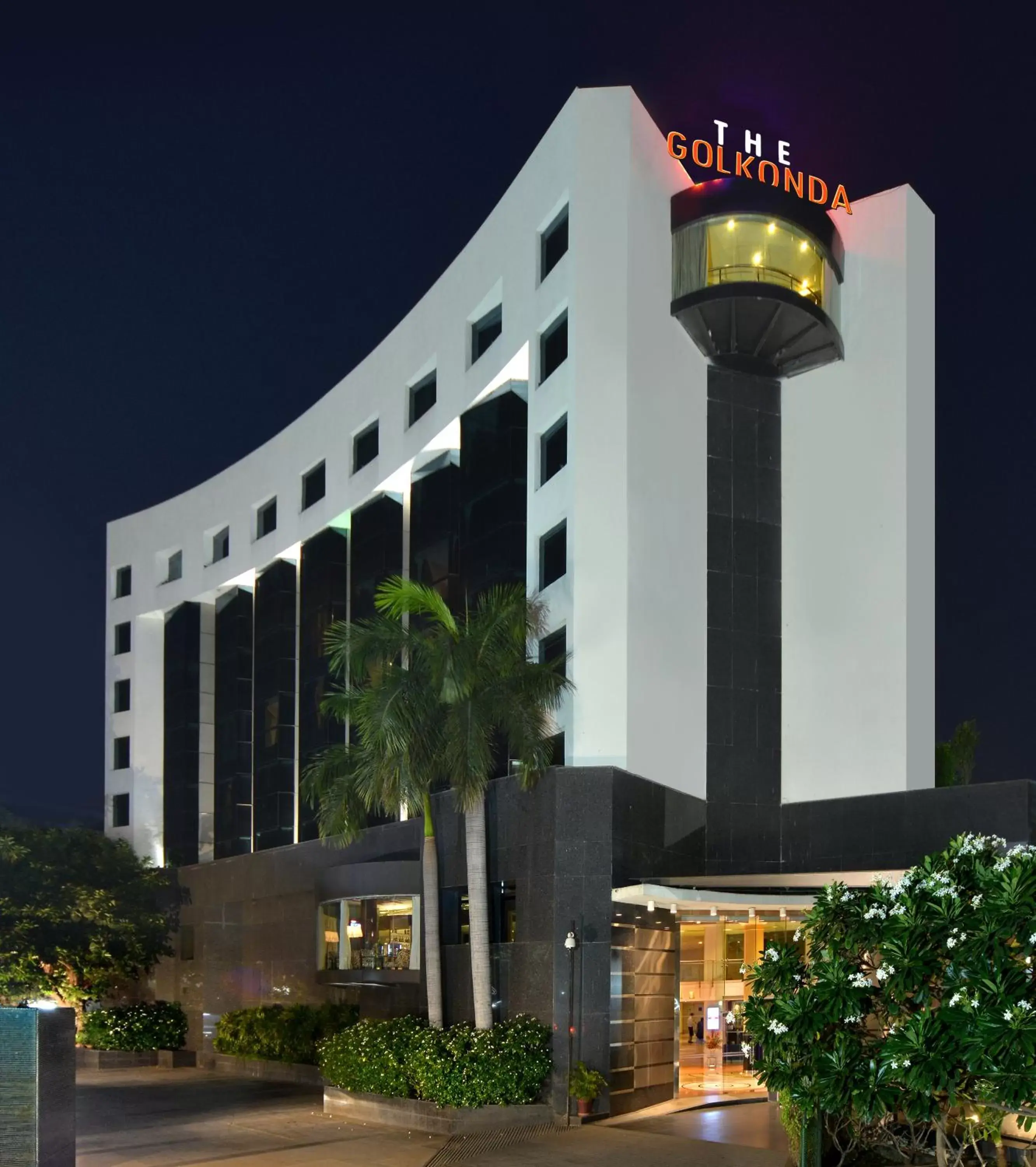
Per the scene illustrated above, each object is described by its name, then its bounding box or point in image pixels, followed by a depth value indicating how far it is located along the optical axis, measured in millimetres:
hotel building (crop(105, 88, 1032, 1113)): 29656
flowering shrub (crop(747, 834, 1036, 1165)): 14844
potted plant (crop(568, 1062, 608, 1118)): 27172
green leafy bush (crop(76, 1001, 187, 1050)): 46219
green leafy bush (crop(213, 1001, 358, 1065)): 39562
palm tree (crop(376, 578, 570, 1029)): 29109
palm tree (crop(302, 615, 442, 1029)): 29344
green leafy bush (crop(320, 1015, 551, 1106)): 27234
